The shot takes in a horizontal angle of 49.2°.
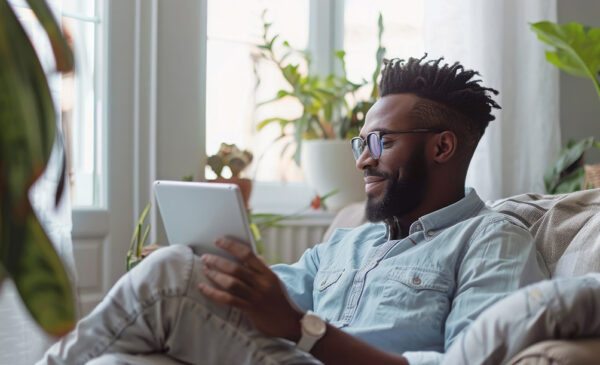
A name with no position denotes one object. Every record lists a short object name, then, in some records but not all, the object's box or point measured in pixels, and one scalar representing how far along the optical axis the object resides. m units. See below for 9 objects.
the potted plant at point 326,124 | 2.64
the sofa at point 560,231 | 1.04
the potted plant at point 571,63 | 2.37
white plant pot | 2.63
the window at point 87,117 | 2.17
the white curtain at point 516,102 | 2.59
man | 1.04
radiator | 2.54
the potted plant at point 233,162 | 2.25
